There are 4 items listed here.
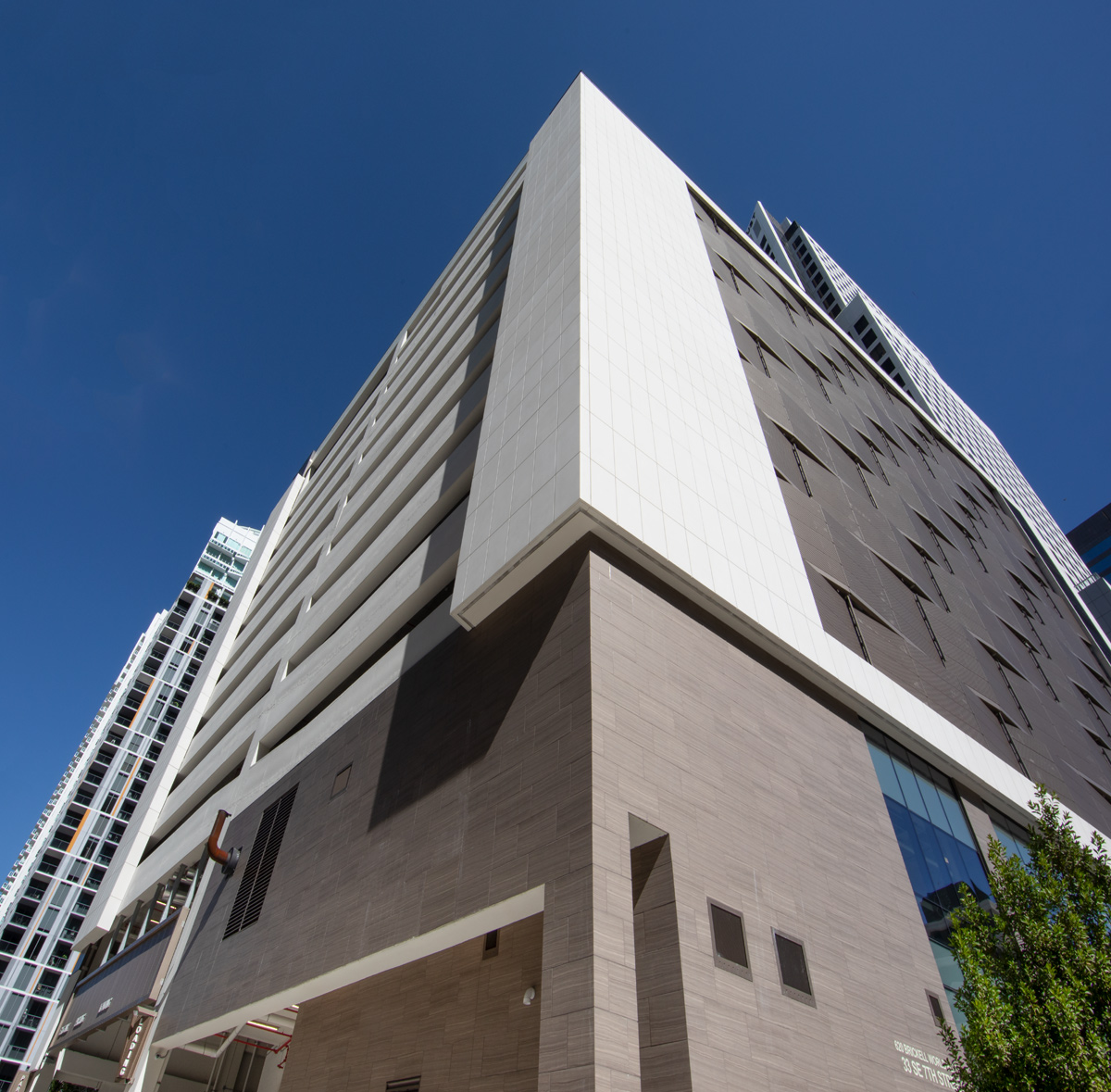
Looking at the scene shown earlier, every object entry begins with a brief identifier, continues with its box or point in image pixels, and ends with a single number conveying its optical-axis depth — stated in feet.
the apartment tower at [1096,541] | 290.89
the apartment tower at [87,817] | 211.61
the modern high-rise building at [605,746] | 31.89
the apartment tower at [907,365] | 235.20
